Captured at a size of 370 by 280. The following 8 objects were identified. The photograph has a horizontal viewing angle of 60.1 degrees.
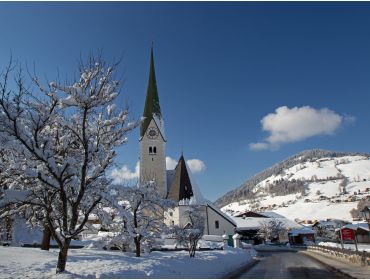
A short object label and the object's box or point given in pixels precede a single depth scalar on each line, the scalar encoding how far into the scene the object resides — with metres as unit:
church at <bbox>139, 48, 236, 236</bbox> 49.12
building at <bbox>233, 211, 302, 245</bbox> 75.94
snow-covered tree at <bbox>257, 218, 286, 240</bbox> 77.94
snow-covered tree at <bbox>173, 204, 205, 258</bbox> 21.36
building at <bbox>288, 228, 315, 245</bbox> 68.78
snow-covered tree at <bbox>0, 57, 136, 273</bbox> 9.91
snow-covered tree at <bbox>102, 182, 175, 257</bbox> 19.57
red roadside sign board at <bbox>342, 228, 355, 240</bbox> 21.58
